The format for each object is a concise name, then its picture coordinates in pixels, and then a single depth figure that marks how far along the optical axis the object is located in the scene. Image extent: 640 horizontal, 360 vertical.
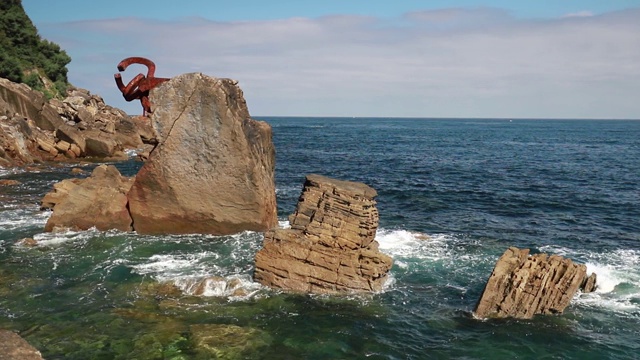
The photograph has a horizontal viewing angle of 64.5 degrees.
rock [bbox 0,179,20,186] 36.19
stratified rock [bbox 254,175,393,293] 18.88
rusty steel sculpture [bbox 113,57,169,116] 24.66
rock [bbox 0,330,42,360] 10.05
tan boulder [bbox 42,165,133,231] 25.11
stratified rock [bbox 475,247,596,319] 17.28
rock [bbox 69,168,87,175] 42.78
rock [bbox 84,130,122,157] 52.53
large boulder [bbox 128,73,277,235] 24.30
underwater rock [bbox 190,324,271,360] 14.03
